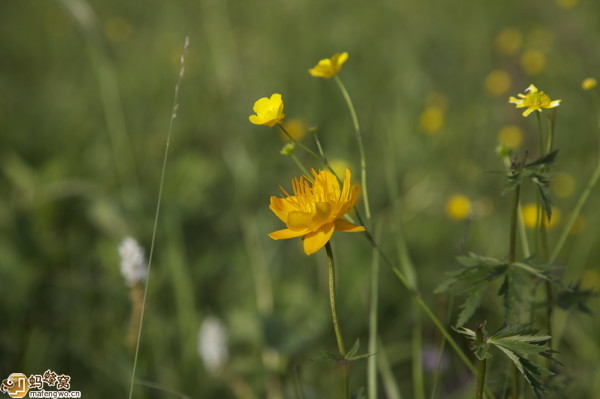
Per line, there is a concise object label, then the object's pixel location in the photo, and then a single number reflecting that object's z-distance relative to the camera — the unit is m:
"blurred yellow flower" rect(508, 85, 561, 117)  1.20
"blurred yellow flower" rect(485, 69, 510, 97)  2.02
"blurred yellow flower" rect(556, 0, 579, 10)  2.53
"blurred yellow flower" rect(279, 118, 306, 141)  1.55
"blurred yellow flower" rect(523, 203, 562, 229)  1.45
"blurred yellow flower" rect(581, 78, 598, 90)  1.25
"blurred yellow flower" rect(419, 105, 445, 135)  1.79
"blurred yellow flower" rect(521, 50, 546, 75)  1.99
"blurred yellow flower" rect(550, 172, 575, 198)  1.64
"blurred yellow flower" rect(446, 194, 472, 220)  1.43
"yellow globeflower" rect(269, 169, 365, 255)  1.18
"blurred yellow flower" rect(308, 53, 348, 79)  1.26
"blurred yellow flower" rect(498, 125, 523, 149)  1.76
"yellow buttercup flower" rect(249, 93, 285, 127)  1.21
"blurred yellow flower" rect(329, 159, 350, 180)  1.55
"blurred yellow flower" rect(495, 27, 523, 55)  2.28
